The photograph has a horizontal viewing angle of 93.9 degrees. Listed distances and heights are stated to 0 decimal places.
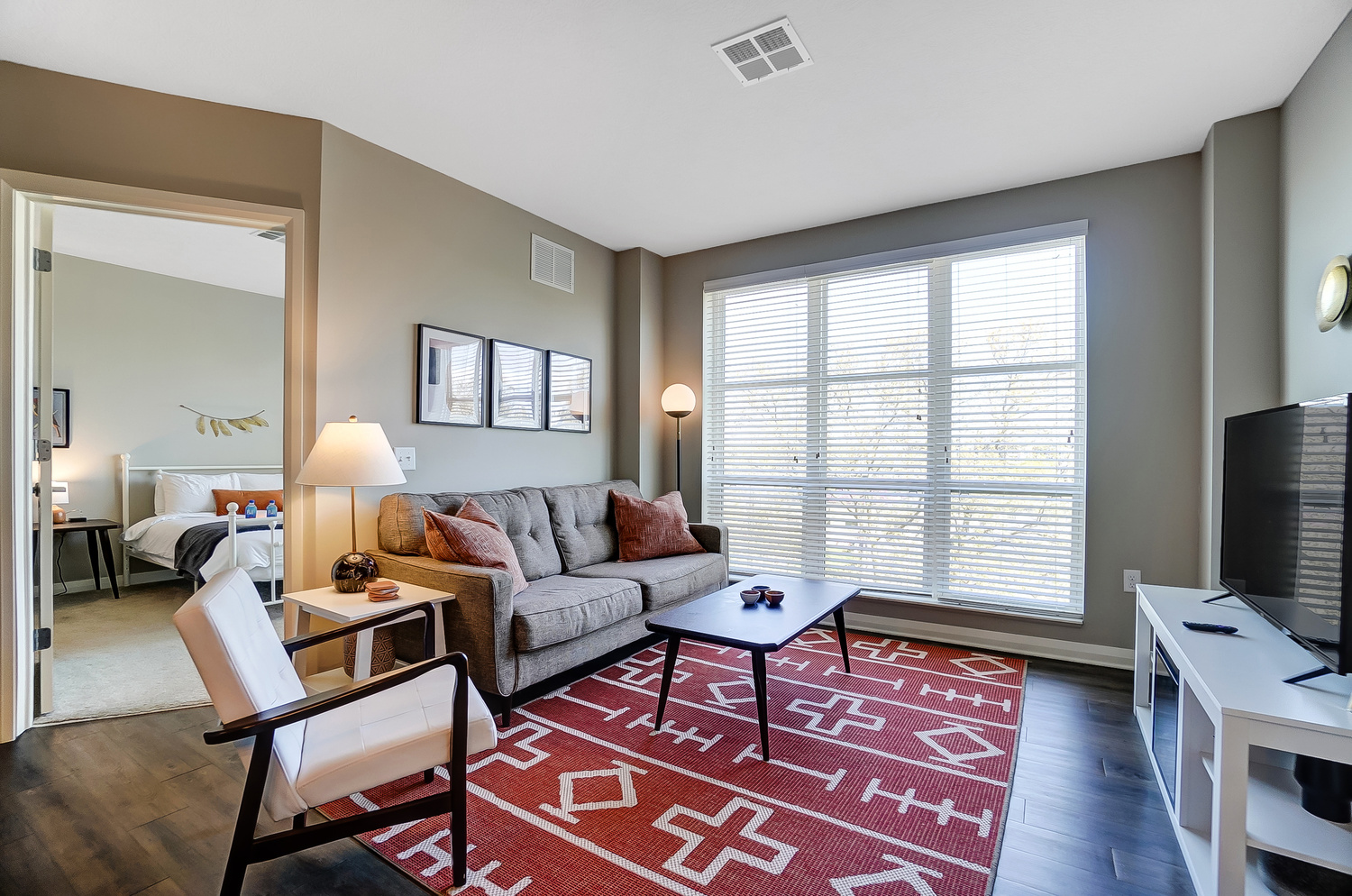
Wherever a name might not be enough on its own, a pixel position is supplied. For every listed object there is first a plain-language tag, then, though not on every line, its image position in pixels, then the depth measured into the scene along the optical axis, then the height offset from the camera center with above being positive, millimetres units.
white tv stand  1397 -727
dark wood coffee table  2371 -737
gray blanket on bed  4512 -773
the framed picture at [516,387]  3832 +357
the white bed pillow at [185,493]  5336 -451
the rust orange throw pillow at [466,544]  2844 -458
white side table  2352 -636
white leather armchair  1446 -762
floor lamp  4621 +325
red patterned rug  1730 -1169
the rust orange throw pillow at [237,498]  5453 -495
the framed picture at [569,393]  4273 +358
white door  2668 -35
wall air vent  4113 +1207
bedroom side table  4562 -751
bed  4508 -659
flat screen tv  1567 -207
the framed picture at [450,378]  3402 +368
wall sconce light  2143 +561
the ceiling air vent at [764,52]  2301 +1501
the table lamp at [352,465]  2582 -98
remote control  2025 -574
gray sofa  2607 -712
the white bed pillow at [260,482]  5824 -388
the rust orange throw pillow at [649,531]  3992 -547
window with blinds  3574 +146
